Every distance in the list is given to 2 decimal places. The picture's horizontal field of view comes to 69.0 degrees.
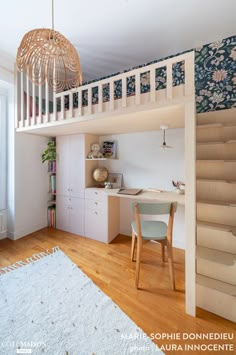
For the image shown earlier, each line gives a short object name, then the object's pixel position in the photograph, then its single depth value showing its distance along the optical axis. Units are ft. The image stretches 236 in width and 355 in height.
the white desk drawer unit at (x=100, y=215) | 9.07
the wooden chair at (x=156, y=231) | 5.76
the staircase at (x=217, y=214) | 4.85
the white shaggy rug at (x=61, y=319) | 3.96
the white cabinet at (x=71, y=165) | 9.86
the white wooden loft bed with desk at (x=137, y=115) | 4.73
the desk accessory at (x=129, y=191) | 8.36
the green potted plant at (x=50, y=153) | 10.48
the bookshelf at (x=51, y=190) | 11.19
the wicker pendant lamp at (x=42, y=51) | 3.89
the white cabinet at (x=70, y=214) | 9.95
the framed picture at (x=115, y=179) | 10.11
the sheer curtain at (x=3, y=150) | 9.21
